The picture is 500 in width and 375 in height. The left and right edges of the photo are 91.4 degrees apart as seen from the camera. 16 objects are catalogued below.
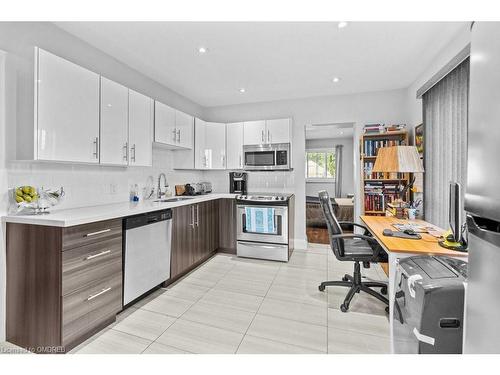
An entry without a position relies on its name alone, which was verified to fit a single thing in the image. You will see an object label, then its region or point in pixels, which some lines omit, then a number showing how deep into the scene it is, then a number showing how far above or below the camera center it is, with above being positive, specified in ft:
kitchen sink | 11.02 -0.61
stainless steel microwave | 13.16 +1.62
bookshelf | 11.56 +0.39
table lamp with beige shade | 8.40 +0.95
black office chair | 7.65 -2.11
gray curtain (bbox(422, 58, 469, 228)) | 7.38 +1.69
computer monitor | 5.68 -0.57
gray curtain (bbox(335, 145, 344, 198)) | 24.50 +1.49
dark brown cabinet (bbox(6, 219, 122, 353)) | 5.32 -2.30
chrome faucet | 11.41 -0.31
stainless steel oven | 11.73 -2.00
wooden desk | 5.28 -1.39
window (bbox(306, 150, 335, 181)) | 25.53 +2.33
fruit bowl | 6.01 -0.39
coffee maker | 14.37 +0.19
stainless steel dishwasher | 7.15 -2.14
